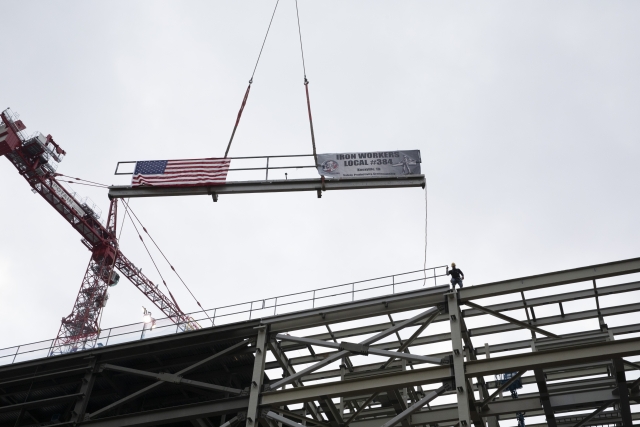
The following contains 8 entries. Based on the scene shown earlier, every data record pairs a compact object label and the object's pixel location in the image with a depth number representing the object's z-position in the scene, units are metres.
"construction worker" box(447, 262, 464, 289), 26.58
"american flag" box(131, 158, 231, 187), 29.11
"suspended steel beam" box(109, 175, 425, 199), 28.75
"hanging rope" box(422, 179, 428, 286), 28.00
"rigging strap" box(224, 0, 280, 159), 31.23
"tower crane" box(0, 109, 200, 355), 66.50
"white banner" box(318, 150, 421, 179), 28.14
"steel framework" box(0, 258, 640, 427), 23.56
